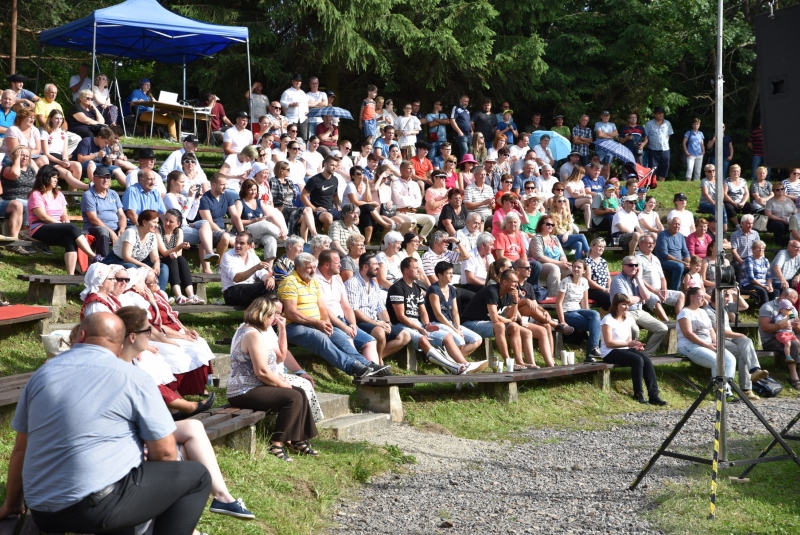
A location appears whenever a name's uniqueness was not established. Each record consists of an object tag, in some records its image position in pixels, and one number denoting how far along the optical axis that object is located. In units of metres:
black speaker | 5.92
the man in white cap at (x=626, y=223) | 14.50
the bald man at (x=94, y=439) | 3.83
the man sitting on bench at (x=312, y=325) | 8.70
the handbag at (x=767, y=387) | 11.20
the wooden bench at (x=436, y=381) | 8.45
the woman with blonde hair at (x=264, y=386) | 6.68
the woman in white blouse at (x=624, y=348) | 10.55
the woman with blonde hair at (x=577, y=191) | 15.58
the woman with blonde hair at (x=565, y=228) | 13.61
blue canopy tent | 15.69
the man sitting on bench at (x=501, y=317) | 10.29
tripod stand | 6.13
